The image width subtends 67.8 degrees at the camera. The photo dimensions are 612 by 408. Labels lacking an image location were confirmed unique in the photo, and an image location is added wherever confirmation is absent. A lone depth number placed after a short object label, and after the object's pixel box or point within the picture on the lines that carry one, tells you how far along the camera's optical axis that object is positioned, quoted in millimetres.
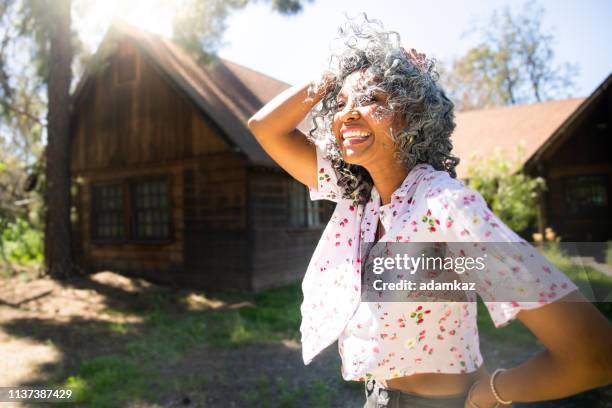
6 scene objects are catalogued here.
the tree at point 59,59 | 10469
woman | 984
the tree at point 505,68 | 30234
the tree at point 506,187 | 11984
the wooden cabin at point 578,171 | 12828
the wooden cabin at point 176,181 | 10609
